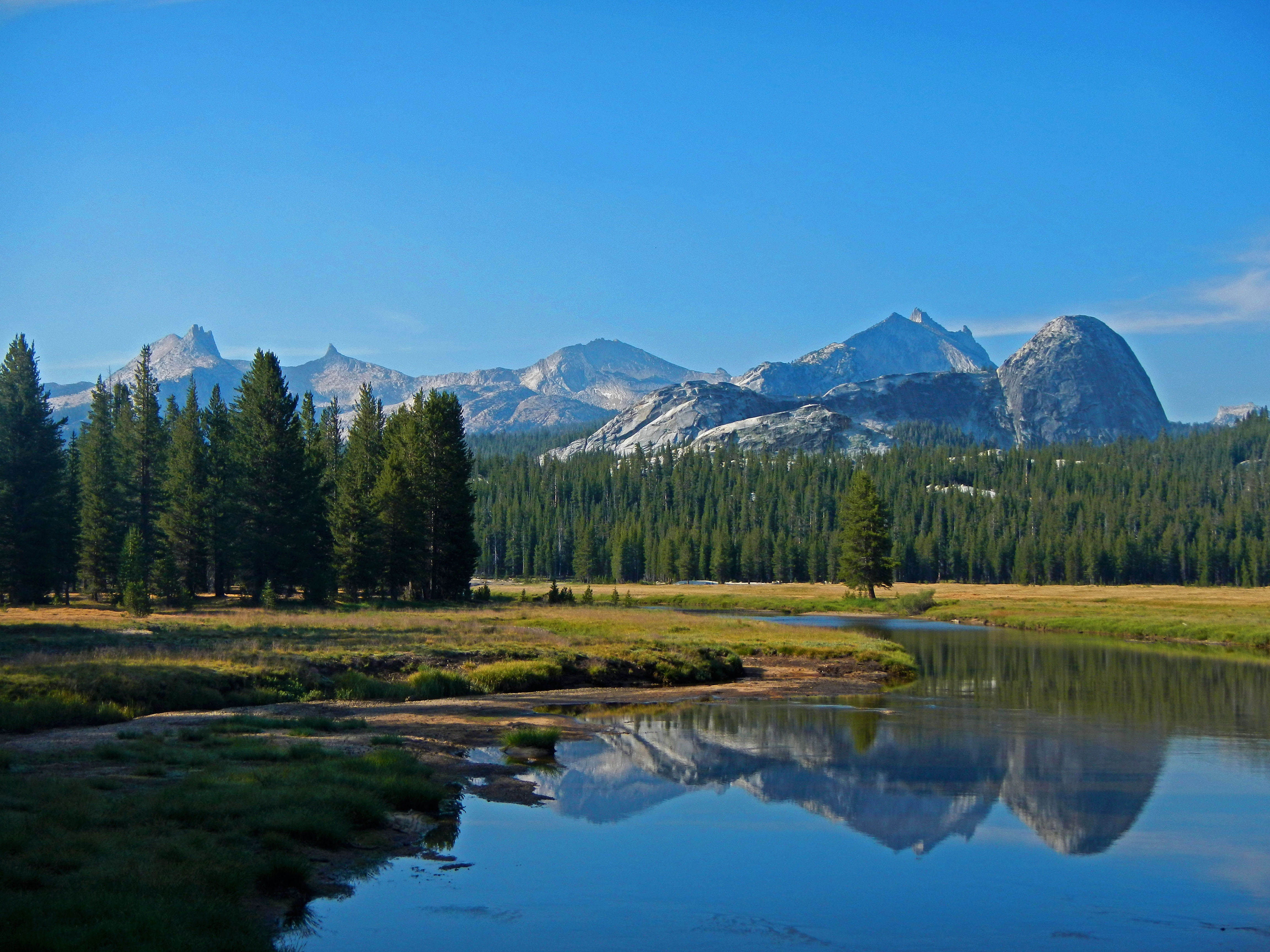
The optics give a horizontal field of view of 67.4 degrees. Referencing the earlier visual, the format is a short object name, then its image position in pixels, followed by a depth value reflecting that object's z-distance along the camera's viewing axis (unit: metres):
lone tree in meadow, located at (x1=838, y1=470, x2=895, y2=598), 102.56
